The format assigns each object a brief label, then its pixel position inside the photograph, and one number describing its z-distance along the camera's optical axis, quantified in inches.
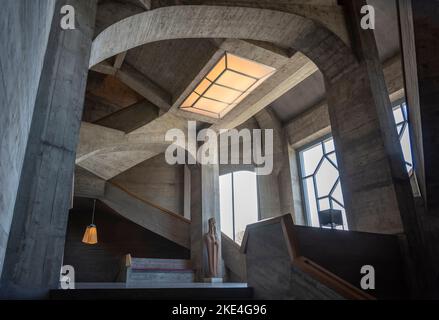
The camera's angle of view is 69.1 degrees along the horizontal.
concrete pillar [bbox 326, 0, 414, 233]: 213.9
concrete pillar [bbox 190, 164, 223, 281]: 422.7
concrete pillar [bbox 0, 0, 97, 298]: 135.1
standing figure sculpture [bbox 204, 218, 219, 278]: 394.9
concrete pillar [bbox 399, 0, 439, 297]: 140.6
